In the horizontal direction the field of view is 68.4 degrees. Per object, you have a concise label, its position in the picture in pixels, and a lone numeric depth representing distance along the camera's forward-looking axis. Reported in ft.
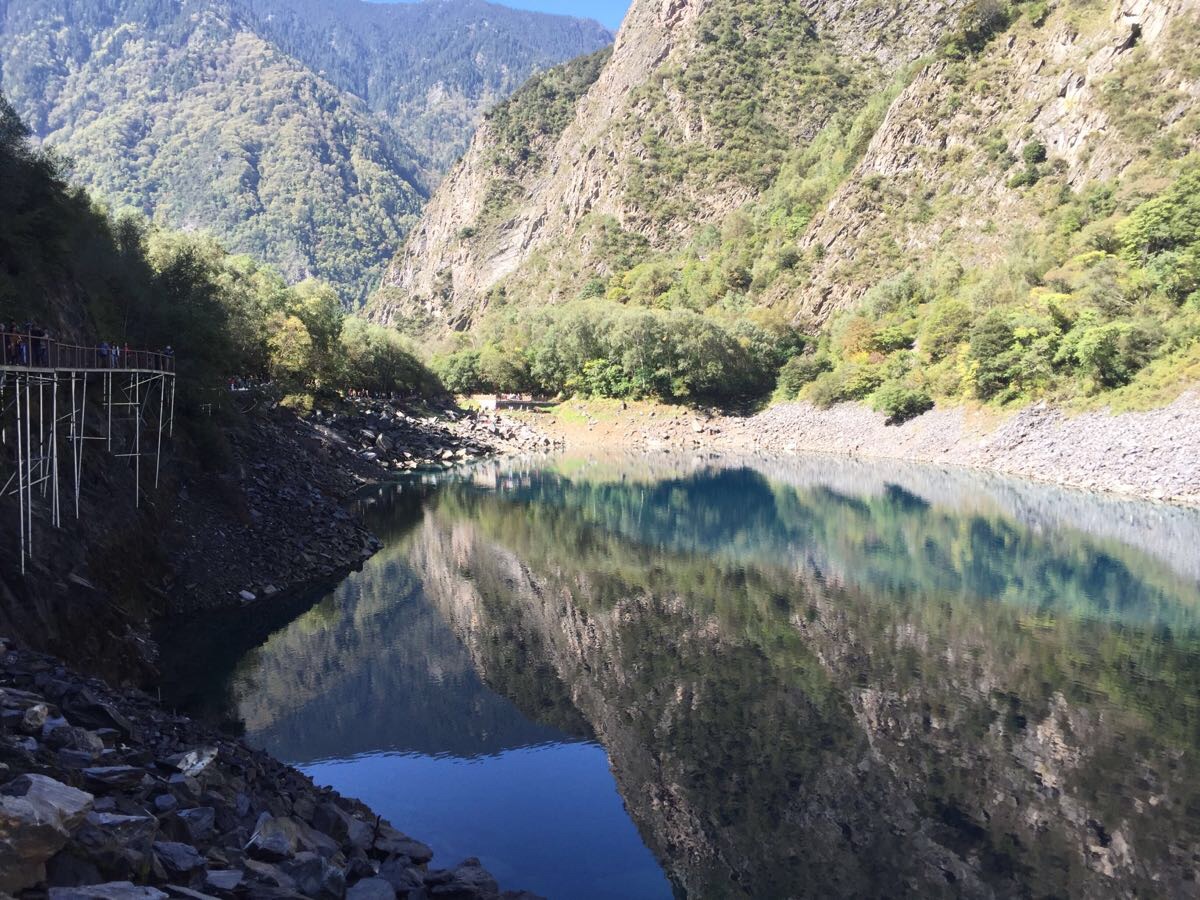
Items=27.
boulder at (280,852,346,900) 32.42
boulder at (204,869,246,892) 29.55
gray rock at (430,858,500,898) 38.47
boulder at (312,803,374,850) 42.88
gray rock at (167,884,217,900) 27.30
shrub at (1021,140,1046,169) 296.51
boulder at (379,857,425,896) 37.73
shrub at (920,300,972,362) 250.57
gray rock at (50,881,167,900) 24.43
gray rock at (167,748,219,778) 42.01
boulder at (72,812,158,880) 26.94
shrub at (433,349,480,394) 367.86
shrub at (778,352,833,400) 297.53
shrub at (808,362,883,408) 268.62
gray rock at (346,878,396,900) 33.96
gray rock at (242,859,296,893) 31.63
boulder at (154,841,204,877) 29.50
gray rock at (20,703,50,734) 37.25
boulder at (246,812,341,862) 35.06
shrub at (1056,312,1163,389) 186.29
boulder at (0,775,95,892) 24.40
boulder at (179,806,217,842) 34.37
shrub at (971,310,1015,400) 217.15
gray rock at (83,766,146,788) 34.45
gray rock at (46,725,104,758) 37.37
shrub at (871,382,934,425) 246.47
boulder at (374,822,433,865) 43.47
